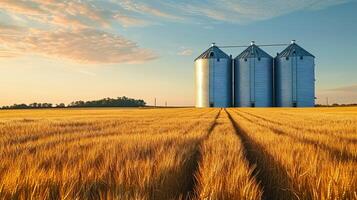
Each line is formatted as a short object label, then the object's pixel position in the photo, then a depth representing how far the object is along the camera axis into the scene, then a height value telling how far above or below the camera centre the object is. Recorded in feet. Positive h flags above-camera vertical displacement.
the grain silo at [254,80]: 224.74 +15.64
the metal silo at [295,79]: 220.64 +16.11
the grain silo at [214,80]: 229.45 +16.24
